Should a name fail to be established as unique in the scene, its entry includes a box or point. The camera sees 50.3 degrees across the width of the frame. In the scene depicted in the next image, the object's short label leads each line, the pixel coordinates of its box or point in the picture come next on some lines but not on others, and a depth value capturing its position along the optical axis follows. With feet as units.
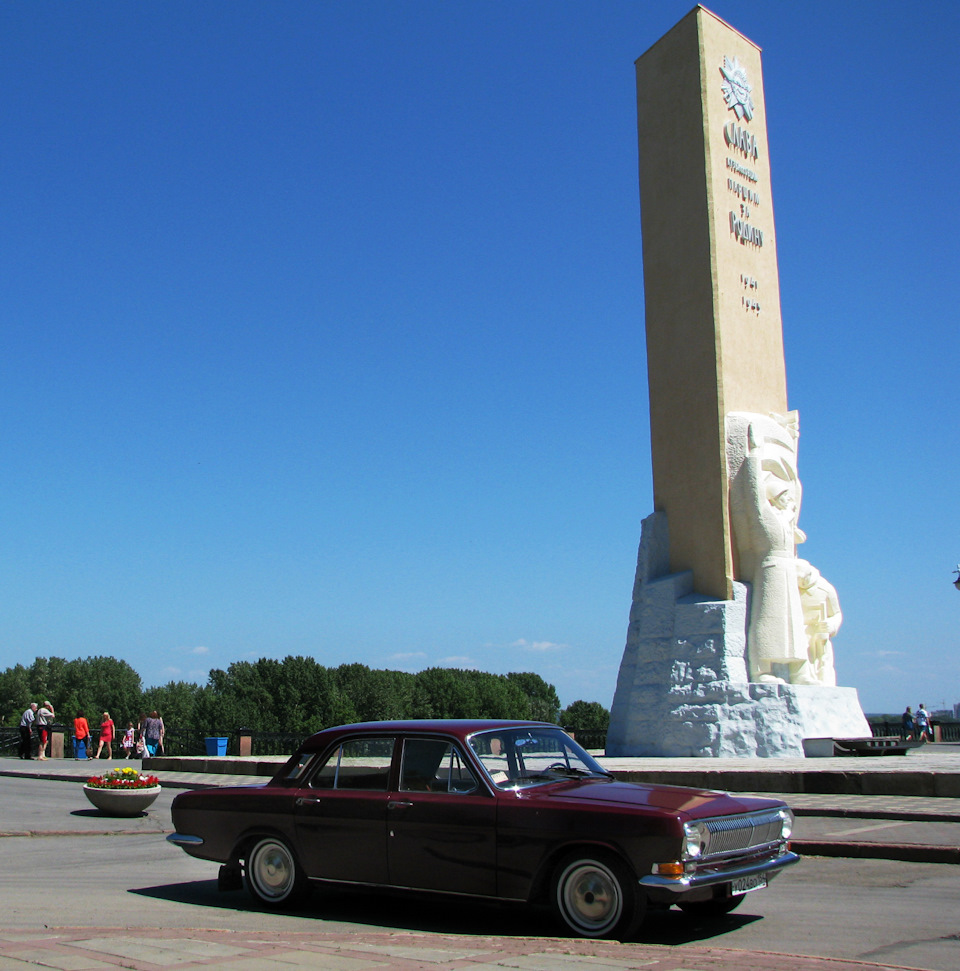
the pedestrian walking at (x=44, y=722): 92.94
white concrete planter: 44.93
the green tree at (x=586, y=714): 282.56
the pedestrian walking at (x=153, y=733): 90.53
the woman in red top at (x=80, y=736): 97.35
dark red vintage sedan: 19.01
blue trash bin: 88.48
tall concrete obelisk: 70.08
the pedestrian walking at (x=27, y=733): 92.73
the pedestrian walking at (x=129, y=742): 100.37
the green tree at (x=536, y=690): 351.87
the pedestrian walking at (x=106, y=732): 93.30
